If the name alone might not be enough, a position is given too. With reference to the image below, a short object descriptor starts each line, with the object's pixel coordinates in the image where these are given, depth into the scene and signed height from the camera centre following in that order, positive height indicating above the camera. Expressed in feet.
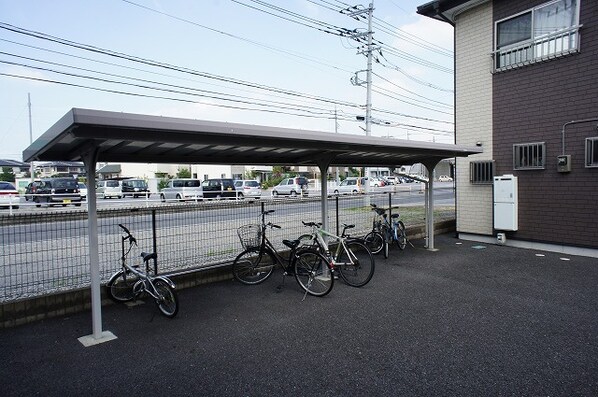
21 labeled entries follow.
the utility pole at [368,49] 68.95 +26.40
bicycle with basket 17.98 -3.62
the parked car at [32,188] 74.38 +1.44
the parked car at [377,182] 123.39 +2.26
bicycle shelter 11.13 +1.86
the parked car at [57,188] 70.89 +1.28
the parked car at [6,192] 53.94 +0.63
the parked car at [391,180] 137.96 +3.19
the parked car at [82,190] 72.83 +0.82
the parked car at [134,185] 93.35 +2.05
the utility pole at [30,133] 133.22 +21.78
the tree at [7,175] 161.96 +9.03
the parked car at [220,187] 83.10 +1.12
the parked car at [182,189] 81.87 +0.69
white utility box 27.02 -1.12
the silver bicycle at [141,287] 14.96 -3.90
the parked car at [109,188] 88.69 +1.45
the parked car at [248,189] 86.43 +0.55
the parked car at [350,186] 101.86 +0.92
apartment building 24.08 +5.30
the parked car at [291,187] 95.00 +0.91
